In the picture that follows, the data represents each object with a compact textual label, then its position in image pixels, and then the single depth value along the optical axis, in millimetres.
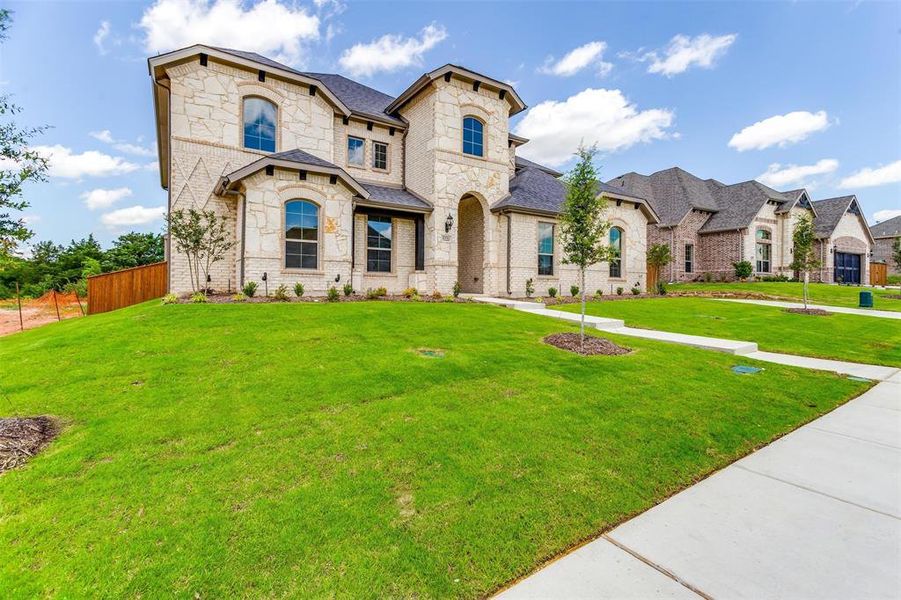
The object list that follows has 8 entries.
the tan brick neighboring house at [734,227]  30672
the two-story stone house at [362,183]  13812
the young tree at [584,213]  8555
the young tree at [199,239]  12328
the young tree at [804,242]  17625
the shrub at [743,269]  29281
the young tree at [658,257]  23625
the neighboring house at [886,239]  43022
